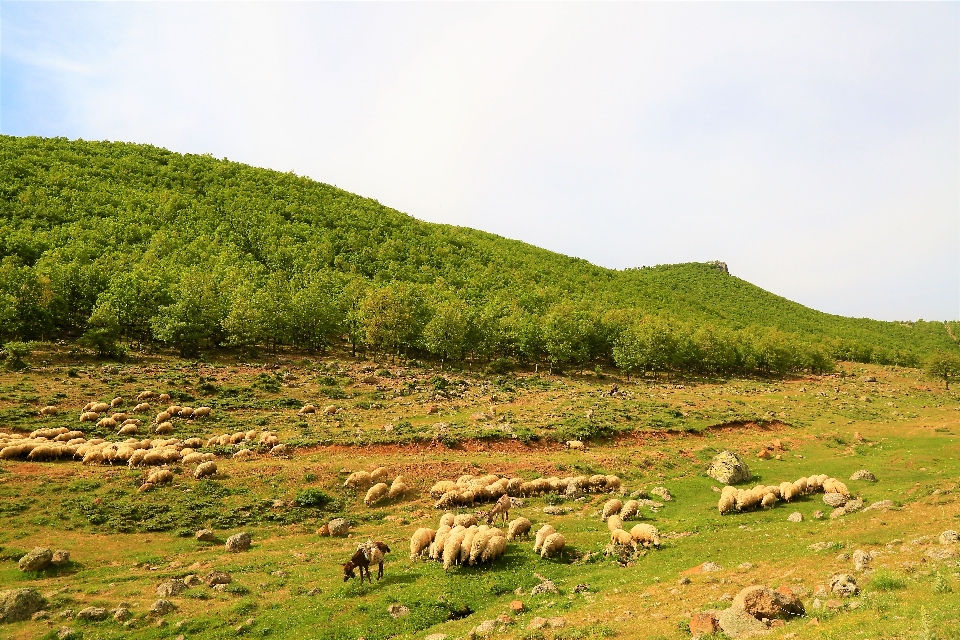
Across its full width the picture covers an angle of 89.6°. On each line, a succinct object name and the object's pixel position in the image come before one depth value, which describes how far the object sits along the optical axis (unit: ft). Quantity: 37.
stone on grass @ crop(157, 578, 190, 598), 70.49
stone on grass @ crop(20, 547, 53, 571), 77.87
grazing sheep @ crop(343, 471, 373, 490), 116.97
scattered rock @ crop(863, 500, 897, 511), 85.51
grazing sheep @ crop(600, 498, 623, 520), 98.12
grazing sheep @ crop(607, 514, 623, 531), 89.58
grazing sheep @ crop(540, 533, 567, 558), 78.59
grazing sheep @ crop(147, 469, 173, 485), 111.14
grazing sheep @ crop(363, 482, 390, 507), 110.73
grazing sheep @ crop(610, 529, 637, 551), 81.97
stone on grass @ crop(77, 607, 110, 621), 64.08
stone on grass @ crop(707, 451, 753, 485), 123.24
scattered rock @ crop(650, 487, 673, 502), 111.71
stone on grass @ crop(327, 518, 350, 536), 96.84
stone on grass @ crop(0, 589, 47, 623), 63.00
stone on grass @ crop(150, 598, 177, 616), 65.57
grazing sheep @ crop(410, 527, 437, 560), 80.45
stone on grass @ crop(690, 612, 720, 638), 44.72
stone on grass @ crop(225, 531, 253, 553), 88.74
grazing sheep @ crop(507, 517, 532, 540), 87.97
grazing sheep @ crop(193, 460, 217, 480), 115.44
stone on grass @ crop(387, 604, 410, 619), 62.13
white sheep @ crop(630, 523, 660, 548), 80.96
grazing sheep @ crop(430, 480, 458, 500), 113.80
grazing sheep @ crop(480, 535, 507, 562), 75.10
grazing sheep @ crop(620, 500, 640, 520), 95.71
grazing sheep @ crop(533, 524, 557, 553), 80.53
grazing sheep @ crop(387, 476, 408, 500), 112.47
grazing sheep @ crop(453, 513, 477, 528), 86.99
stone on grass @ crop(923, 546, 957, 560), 54.03
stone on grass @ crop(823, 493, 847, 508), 94.12
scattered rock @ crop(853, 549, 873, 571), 55.62
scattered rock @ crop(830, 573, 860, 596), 47.67
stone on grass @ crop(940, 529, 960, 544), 60.29
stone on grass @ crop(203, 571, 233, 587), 74.08
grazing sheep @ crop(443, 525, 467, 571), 74.85
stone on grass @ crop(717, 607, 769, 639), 43.24
